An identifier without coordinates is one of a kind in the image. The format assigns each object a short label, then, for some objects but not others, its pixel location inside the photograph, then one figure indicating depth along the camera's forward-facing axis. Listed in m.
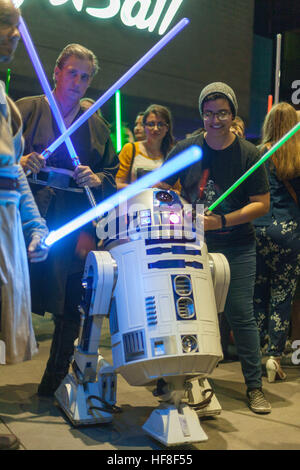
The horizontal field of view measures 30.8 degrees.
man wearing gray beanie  2.84
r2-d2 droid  2.15
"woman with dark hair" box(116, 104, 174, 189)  4.05
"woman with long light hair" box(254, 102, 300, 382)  3.48
